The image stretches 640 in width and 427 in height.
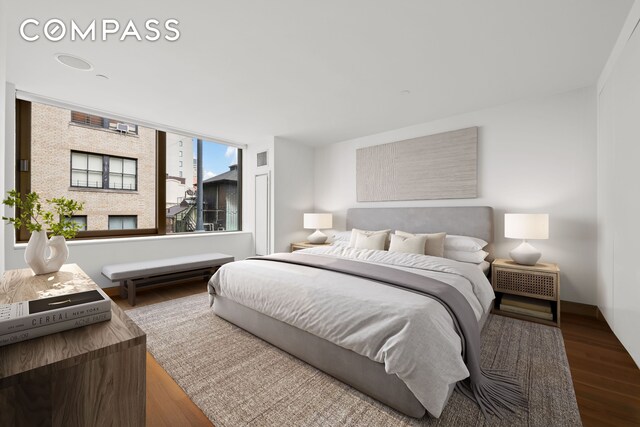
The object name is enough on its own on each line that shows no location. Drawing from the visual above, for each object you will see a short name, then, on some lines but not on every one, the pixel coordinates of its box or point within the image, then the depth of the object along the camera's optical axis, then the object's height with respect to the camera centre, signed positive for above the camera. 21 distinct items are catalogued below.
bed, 1.39 -0.75
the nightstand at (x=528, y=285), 2.58 -0.74
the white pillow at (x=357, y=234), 3.54 -0.30
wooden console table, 0.68 -0.49
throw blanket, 1.54 -0.86
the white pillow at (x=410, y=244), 3.02 -0.36
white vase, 1.50 -0.23
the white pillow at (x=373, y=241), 3.45 -0.37
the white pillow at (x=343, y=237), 4.10 -0.37
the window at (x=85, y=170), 4.02 +0.68
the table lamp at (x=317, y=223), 4.61 -0.17
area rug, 1.43 -1.11
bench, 3.12 -0.72
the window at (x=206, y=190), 4.39 +0.44
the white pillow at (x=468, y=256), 2.94 -0.48
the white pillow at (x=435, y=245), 3.05 -0.37
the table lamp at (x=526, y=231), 2.66 -0.18
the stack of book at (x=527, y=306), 2.64 -0.97
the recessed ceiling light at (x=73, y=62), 2.26 +1.36
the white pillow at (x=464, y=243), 2.98 -0.35
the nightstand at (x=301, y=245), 4.54 -0.55
